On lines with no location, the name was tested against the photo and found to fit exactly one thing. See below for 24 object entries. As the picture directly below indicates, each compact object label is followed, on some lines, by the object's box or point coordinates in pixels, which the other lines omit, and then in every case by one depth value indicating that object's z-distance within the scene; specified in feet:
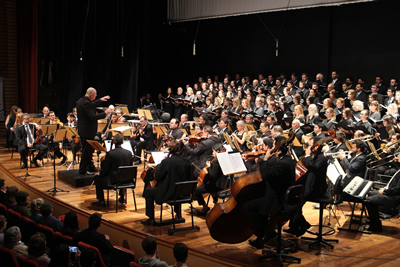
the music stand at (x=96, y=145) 23.79
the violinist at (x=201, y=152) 23.98
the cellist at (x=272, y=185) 15.20
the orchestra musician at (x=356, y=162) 21.66
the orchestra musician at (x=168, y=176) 18.95
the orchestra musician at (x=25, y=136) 29.68
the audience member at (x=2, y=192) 18.54
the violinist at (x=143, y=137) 33.06
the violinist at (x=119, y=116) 34.93
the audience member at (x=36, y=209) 16.28
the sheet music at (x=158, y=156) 20.57
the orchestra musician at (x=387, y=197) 18.60
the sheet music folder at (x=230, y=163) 18.78
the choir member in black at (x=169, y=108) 50.34
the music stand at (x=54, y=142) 24.64
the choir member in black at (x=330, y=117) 29.22
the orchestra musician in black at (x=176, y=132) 27.96
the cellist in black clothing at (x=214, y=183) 20.25
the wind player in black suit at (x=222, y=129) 30.37
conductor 25.49
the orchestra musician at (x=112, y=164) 21.48
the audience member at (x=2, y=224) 14.30
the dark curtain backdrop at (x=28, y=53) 46.26
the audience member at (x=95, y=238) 13.96
